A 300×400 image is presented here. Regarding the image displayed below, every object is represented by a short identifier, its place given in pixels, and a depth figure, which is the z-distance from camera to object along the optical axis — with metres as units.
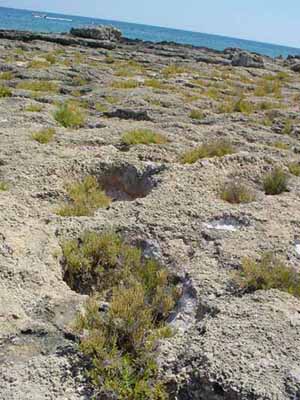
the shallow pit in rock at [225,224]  6.39
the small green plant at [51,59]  22.21
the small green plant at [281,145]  10.54
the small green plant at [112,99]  13.62
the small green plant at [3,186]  6.79
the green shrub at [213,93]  16.57
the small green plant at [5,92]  13.01
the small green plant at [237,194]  7.28
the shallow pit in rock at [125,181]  7.85
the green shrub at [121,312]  3.91
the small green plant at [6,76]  15.55
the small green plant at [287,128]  12.36
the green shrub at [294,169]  8.80
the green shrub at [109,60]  26.31
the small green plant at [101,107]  12.58
